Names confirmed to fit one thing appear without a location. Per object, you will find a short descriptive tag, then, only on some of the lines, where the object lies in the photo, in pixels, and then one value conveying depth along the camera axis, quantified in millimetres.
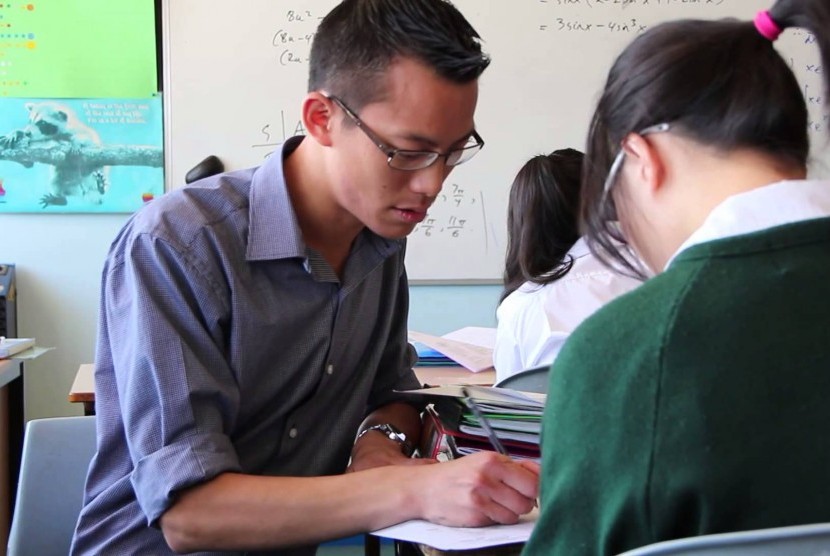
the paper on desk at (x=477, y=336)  2643
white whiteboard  3215
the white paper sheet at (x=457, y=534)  972
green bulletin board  3131
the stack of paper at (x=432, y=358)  2449
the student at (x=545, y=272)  1851
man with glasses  1081
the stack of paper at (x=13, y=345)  2367
